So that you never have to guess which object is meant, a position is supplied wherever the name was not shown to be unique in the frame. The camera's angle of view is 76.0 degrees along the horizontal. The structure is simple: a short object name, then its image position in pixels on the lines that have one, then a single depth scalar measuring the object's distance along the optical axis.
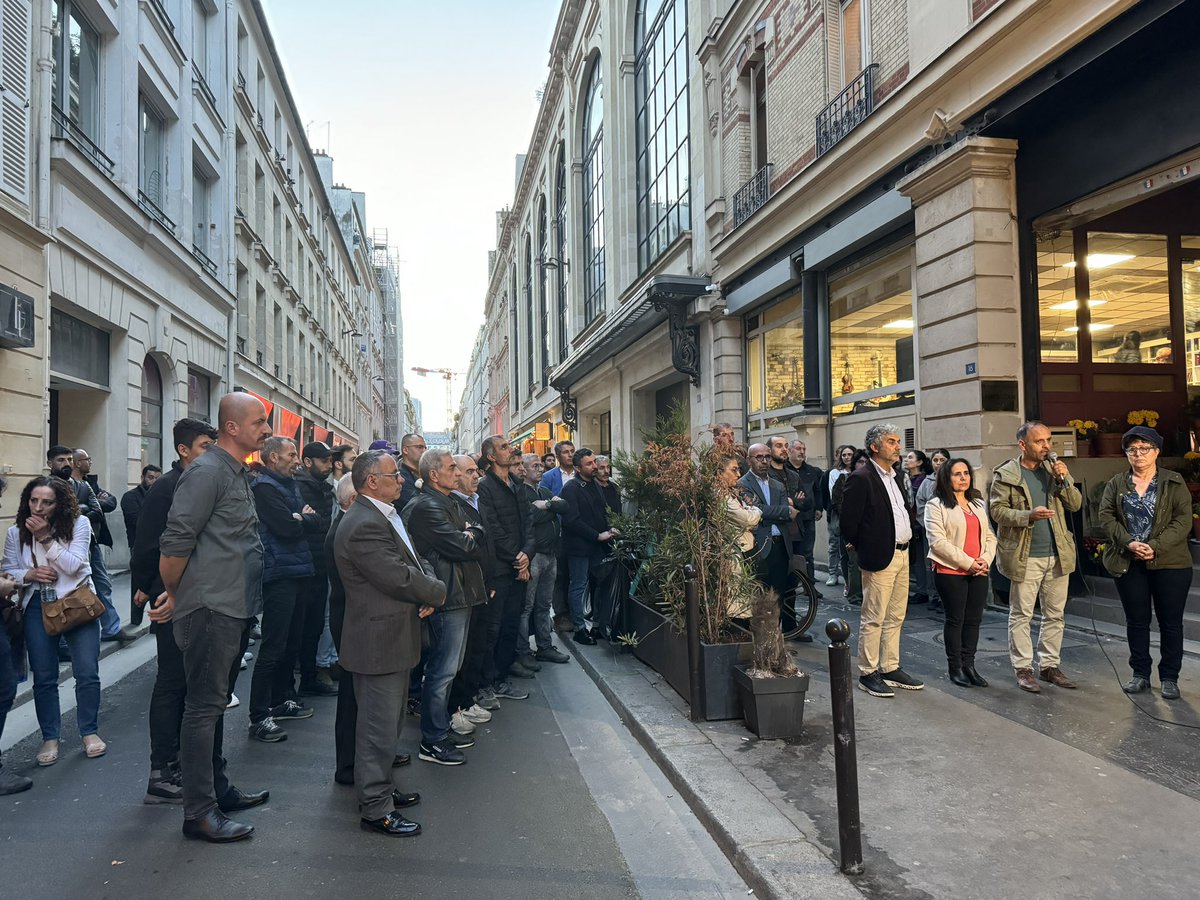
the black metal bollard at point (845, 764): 3.15
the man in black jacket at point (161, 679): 4.16
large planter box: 5.18
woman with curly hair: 4.68
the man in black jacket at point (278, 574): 5.28
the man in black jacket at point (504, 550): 5.94
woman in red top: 5.68
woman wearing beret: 5.30
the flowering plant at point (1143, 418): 9.52
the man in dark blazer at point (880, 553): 5.64
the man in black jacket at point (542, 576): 7.16
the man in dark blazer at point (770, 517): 7.15
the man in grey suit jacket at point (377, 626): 3.74
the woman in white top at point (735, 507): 5.75
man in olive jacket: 5.68
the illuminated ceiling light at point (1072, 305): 9.47
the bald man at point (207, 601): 3.67
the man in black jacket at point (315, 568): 5.97
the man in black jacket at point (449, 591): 4.66
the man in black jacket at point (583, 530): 7.66
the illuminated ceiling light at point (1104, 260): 9.74
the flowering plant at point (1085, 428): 9.47
